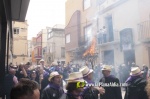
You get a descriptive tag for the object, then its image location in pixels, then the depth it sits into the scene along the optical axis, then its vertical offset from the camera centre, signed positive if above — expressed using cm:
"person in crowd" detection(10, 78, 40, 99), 155 -19
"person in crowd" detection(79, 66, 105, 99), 403 -49
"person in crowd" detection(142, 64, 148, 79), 1171 -53
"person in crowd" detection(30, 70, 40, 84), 766 -43
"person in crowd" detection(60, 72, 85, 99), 314 -35
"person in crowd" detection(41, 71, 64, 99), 428 -49
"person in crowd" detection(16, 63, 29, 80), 744 -30
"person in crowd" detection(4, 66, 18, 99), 545 -45
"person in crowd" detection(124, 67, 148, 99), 503 -55
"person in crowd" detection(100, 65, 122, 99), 542 -60
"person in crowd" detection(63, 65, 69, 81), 1411 -63
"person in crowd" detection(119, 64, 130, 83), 1415 -73
